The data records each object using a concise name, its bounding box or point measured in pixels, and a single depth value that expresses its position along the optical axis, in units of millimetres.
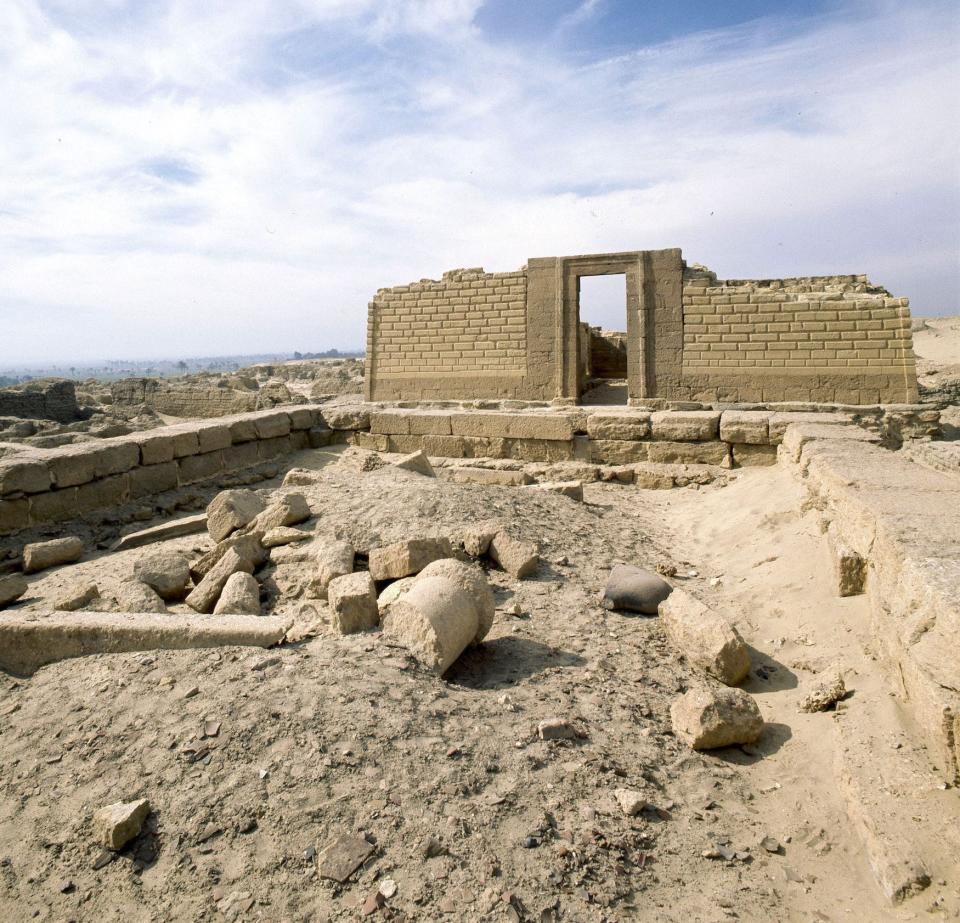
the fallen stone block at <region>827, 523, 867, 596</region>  3789
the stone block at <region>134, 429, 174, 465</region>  7368
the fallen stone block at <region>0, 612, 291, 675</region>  3502
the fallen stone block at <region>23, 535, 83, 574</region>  5469
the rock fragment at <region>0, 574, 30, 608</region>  4621
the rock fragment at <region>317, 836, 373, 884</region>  2178
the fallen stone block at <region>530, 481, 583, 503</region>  6824
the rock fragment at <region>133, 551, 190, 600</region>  4609
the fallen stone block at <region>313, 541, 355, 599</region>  4328
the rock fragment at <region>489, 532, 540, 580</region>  4770
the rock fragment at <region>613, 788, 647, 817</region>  2518
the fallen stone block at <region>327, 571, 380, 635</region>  3686
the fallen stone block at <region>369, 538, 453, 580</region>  4180
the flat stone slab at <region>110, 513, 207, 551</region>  6023
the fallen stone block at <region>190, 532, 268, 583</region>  4812
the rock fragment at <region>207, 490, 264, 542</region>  5598
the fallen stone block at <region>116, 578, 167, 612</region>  4266
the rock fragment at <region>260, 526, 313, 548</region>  5215
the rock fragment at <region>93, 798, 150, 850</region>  2334
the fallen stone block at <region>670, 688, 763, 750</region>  2922
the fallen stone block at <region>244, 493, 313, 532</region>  5449
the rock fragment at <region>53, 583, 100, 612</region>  4289
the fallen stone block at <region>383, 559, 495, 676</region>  3340
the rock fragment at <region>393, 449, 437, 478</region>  7391
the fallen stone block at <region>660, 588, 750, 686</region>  3479
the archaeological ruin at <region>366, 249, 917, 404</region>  11047
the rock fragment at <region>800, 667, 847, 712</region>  3090
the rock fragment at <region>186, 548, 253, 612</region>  4367
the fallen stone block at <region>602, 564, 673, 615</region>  4273
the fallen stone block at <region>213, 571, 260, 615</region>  4180
